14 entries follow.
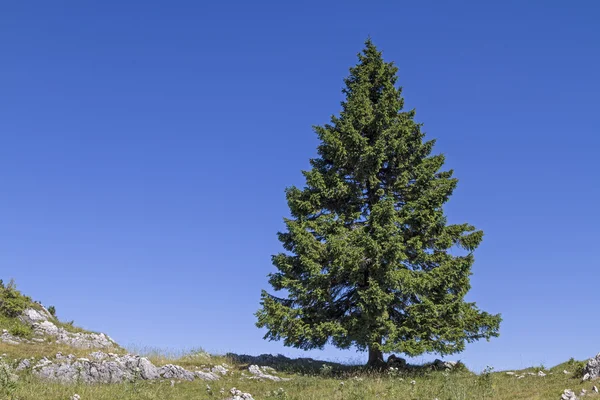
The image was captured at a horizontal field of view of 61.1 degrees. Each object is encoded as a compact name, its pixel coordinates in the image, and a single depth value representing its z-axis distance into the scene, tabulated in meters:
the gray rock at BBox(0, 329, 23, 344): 26.46
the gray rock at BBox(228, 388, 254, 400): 15.80
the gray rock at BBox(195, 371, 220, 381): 20.49
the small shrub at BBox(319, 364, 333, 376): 22.71
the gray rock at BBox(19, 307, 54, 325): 31.07
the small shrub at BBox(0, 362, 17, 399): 13.53
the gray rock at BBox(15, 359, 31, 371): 18.94
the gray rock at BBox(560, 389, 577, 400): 15.23
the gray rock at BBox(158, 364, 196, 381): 19.91
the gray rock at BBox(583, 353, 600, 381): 17.73
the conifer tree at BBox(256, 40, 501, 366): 22.75
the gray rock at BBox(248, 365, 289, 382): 21.39
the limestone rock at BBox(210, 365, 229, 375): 22.21
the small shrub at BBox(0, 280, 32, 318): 30.98
